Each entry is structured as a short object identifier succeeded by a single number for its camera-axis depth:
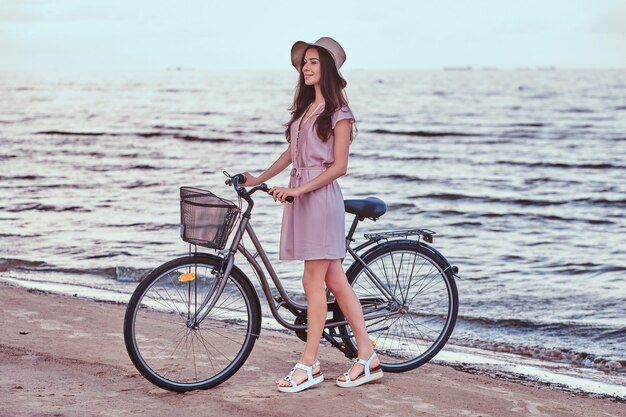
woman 4.59
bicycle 4.61
